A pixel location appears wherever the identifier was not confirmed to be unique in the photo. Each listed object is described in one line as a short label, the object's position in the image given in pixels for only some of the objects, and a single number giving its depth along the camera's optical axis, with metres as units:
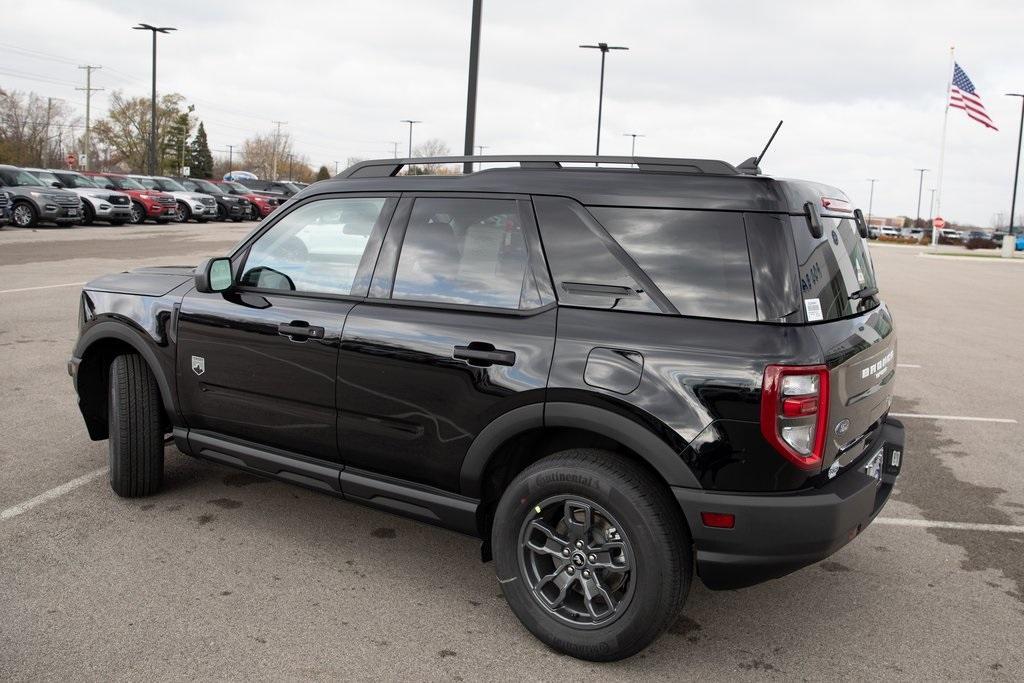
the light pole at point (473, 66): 11.46
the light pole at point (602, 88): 32.47
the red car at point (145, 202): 30.09
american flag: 33.47
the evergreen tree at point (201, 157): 104.04
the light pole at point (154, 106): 40.68
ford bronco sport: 2.88
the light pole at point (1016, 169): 47.49
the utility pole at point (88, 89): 71.00
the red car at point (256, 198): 38.29
